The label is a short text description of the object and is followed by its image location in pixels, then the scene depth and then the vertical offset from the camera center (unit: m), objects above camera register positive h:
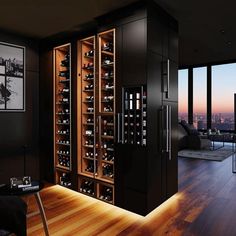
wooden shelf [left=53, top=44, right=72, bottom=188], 4.44 +0.34
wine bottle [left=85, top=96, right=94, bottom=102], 4.00 +0.34
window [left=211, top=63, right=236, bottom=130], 8.98 +0.69
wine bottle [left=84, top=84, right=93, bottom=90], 4.03 +0.55
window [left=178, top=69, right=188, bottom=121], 9.79 +0.98
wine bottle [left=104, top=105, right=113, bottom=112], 3.70 +0.14
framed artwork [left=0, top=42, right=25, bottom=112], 4.19 +0.78
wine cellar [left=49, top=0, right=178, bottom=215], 3.07 +0.07
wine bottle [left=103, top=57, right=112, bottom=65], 3.63 +0.94
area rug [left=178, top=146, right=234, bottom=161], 6.73 -1.29
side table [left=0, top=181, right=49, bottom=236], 2.28 -0.81
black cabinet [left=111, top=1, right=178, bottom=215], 3.04 +0.04
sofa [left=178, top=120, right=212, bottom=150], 7.98 -0.88
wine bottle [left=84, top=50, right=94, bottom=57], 4.05 +1.18
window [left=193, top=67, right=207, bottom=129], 9.32 +0.79
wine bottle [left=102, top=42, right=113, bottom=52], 3.67 +1.18
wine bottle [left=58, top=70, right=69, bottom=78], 4.44 +0.88
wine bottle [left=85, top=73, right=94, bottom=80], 3.97 +0.74
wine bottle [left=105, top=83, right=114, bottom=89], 3.62 +0.52
